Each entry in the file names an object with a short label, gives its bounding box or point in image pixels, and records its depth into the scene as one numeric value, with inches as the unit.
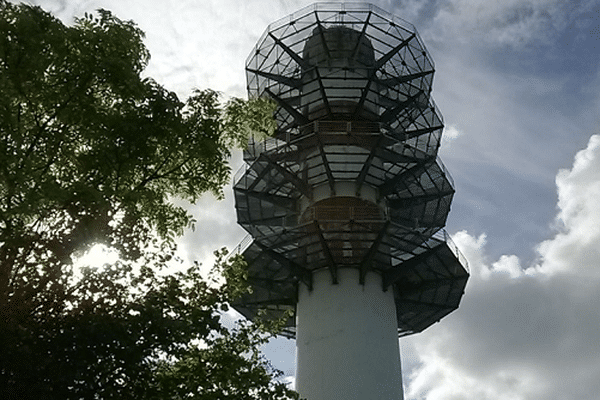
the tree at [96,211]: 411.5
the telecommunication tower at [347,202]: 1198.3
